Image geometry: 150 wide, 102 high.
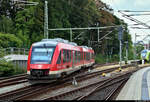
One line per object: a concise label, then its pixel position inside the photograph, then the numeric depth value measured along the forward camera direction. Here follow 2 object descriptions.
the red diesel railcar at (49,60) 14.81
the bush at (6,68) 20.48
